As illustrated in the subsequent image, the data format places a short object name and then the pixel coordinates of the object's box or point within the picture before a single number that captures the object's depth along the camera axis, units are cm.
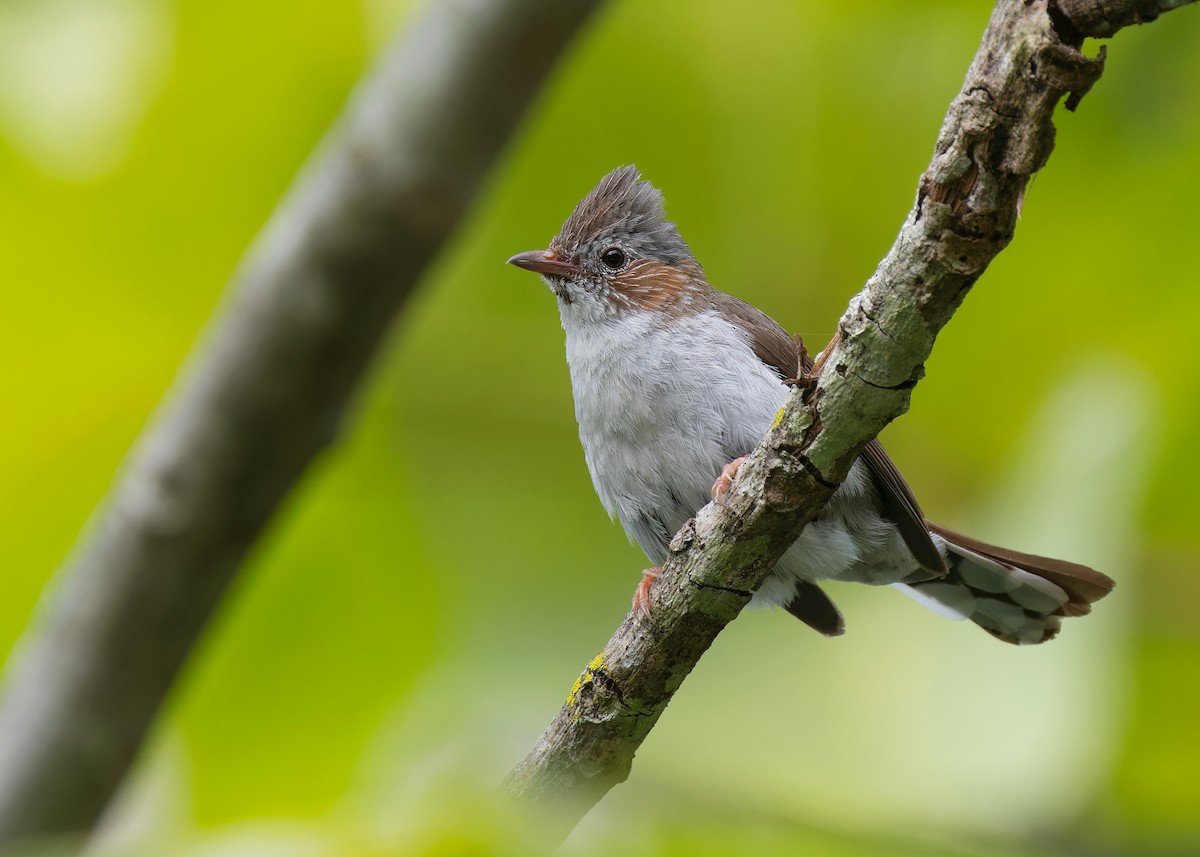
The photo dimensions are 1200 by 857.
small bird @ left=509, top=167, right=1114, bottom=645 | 540
